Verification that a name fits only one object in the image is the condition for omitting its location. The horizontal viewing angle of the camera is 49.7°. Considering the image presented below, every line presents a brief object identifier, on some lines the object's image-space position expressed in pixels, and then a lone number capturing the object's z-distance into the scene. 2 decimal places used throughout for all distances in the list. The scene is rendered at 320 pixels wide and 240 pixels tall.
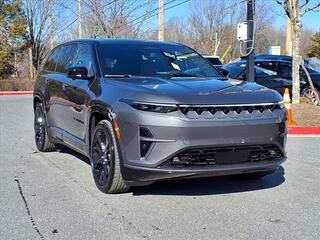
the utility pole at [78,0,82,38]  18.93
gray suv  3.24
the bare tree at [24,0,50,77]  21.57
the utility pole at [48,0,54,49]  21.45
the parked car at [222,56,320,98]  10.39
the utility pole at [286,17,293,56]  14.41
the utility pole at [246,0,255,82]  8.17
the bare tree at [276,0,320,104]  8.98
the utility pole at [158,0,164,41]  17.35
